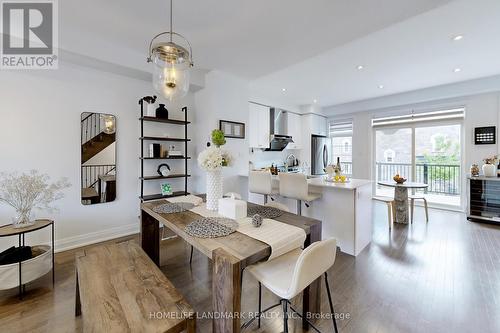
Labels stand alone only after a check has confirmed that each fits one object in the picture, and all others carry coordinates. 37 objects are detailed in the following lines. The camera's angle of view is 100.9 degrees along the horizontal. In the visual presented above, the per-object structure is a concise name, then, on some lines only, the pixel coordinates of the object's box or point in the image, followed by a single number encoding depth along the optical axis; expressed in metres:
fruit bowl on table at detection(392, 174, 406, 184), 3.86
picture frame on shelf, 3.38
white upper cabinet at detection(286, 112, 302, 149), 5.83
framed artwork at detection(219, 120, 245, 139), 3.69
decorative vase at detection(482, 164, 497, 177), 3.83
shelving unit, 3.17
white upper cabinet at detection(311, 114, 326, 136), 6.14
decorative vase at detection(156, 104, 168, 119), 3.31
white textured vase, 1.85
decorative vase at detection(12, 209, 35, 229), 2.02
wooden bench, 0.96
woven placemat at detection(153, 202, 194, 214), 1.85
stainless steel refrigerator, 6.02
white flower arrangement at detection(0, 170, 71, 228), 2.04
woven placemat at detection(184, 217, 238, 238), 1.33
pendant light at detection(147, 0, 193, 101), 1.69
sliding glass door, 4.89
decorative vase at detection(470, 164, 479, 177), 4.07
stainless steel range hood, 5.15
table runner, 1.24
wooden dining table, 1.02
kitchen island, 2.66
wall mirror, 2.90
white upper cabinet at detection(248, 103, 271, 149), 4.78
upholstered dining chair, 1.07
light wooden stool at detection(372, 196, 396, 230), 3.57
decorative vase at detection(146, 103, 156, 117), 3.21
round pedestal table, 3.83
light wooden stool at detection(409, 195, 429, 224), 3.96
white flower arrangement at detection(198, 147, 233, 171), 1.76
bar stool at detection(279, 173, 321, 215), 2.78
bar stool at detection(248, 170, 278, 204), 3.14
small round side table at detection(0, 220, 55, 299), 1.85
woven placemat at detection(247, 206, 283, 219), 1.74
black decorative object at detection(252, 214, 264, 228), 1.46
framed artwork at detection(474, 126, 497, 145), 4.22
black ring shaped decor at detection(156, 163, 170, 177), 3.47
